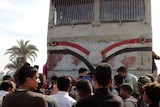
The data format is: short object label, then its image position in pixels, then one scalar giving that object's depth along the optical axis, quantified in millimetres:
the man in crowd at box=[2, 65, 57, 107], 3118
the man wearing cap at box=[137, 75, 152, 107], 5176
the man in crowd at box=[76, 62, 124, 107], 2914
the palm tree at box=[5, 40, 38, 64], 32094
